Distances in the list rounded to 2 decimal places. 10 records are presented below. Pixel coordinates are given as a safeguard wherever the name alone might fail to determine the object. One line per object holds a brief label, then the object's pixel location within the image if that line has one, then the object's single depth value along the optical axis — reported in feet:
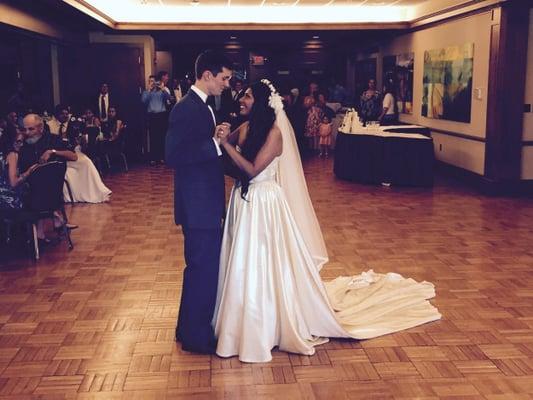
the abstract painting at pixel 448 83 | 33.55
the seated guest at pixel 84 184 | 28.32
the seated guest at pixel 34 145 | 20.26
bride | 12.04
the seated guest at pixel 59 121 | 33.19
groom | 11.32
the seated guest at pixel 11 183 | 19.06
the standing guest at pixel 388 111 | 40.96
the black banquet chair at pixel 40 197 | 18.92
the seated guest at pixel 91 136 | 34.40
